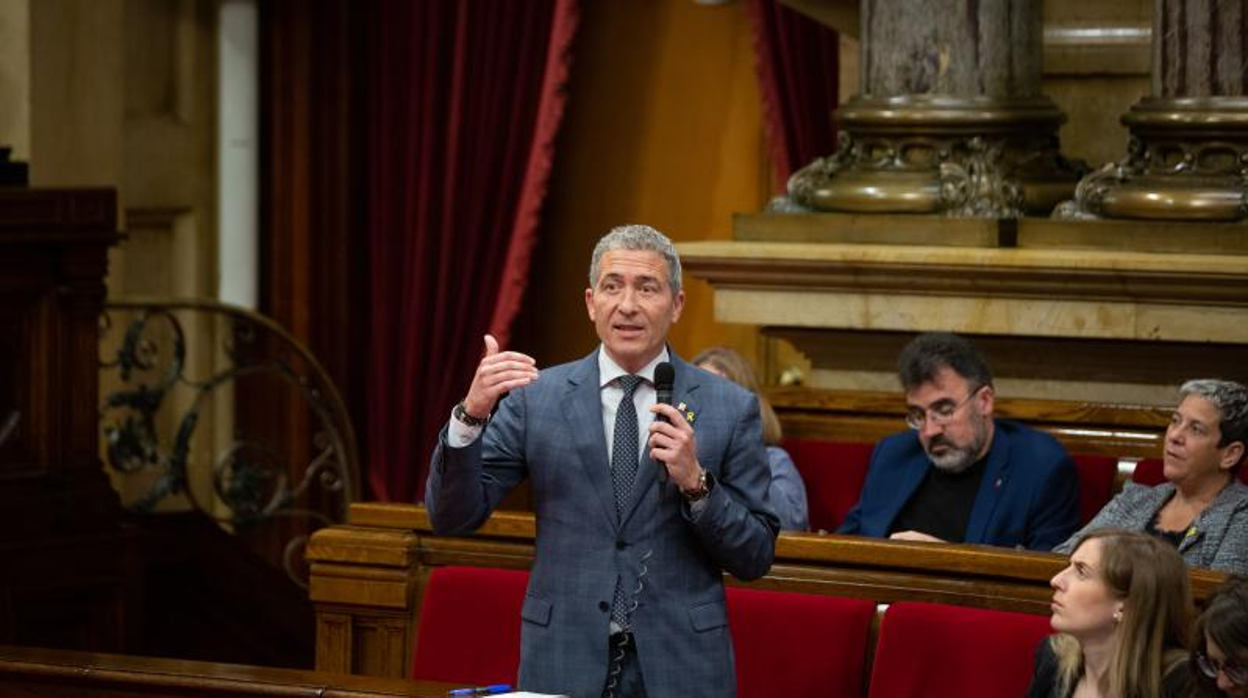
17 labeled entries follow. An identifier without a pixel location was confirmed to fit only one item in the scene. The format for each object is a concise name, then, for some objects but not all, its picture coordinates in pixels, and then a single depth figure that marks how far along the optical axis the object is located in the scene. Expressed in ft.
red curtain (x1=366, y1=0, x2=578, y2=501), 53.01
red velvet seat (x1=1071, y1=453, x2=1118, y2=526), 34.24
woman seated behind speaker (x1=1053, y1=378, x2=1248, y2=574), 29.04
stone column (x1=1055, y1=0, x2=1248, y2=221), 36.13
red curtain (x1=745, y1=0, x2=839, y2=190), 49.34
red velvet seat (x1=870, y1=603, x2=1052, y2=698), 26.45
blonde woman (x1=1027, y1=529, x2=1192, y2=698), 23.45
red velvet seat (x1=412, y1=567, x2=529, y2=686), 28.86
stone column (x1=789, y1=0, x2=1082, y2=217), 37.83
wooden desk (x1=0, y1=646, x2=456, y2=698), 23.53
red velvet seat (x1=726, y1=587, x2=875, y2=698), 27.50
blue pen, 22.35
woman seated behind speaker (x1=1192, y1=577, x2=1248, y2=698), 22.29
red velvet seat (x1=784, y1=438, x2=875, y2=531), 36.27
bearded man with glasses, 32.12
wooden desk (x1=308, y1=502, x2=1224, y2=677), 27.78
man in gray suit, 21.91
